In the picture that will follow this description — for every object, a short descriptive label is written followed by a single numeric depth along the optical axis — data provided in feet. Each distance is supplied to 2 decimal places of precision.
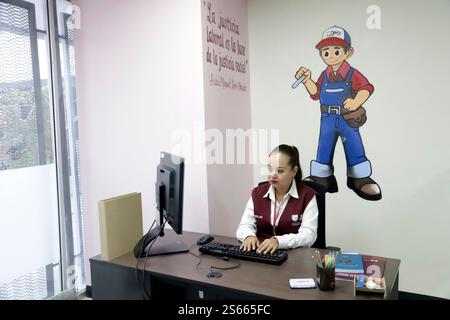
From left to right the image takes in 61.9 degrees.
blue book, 4.98
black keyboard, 5.53
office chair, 6.73
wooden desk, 4.64
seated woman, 6.47
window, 8.14
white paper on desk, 4.68
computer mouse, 6.50
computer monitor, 5.75
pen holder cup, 4.59
